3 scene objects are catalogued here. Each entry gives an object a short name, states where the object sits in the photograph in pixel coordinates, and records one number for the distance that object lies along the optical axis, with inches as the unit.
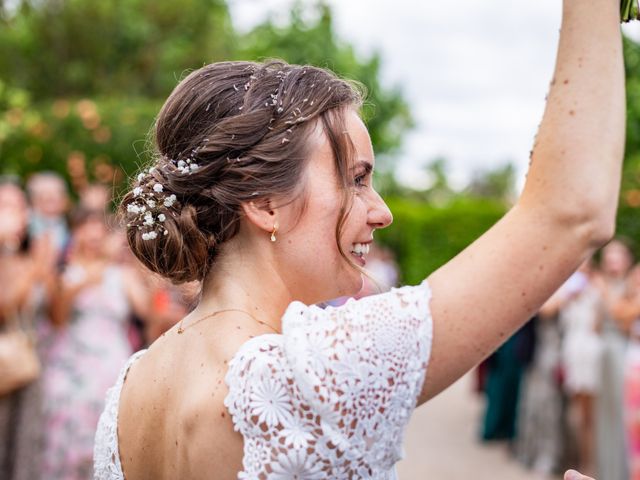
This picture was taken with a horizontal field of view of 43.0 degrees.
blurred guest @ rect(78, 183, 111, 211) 244.8
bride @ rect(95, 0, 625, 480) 46.5
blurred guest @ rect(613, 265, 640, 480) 227.6
